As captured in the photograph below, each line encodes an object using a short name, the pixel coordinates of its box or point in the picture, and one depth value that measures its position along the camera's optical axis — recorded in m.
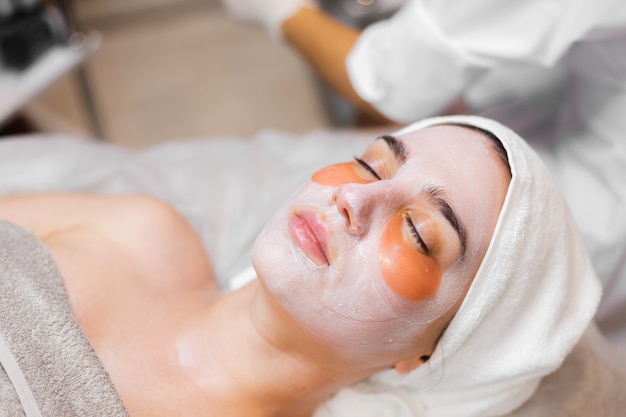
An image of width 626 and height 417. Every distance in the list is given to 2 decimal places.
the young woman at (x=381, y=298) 0.93
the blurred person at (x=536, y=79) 1.22
